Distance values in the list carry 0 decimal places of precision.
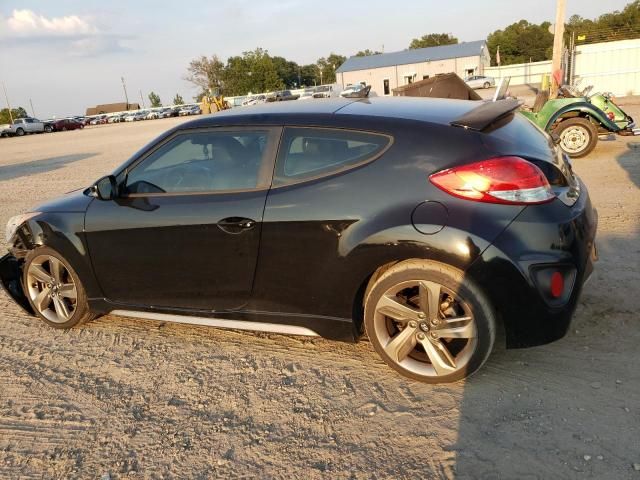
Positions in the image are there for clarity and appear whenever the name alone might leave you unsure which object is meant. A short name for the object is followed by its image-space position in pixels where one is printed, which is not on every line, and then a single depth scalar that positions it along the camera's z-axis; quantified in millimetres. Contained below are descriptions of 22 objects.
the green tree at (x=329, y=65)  107500
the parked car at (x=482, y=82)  48500
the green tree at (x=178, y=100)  100125
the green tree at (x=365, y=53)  113562
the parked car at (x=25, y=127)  48375
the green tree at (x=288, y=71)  103250
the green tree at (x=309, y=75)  110438
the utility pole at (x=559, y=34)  19859
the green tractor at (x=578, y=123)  9594
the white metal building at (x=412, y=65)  66188
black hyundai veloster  2674
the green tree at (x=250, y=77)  86938
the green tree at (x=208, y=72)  87312
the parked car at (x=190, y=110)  57841
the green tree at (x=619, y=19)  59916
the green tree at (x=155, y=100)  104375
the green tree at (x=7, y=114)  80844
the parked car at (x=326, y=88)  53075
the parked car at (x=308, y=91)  50500
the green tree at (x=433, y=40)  100562
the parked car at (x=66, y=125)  51719
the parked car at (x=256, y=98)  53869
